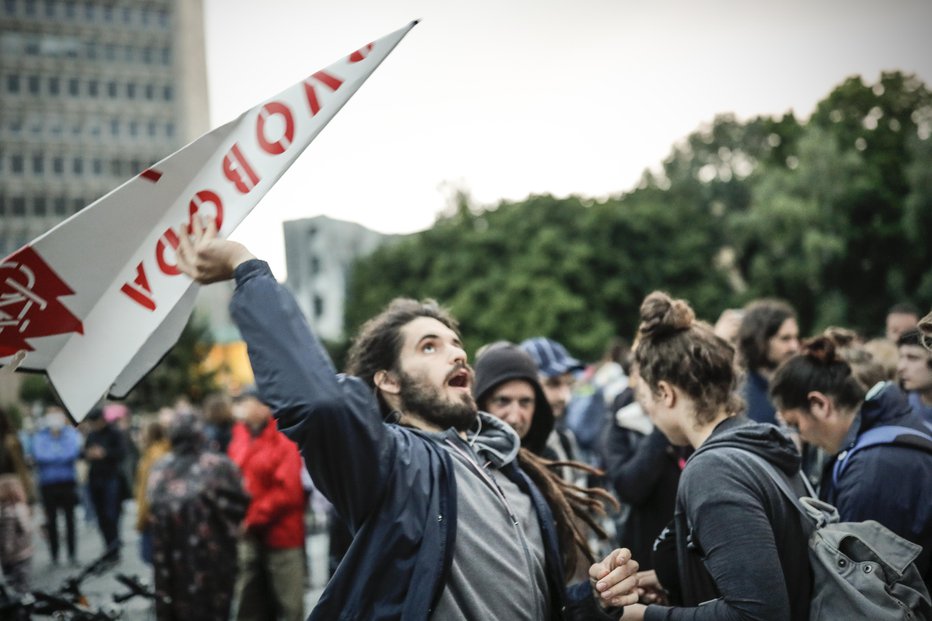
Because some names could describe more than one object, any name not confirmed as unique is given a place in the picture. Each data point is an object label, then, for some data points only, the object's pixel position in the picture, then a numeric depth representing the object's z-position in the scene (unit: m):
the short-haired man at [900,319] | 7.34
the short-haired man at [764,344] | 5.31
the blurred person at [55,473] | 12.21
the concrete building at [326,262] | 69.12
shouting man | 2.14
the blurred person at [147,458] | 7.95
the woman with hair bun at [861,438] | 3.05
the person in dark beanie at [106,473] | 12.28
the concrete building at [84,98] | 78.31
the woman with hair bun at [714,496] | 2.37
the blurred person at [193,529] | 6.30
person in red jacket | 6.93
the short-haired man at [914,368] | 4.98
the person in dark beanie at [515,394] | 4.57
